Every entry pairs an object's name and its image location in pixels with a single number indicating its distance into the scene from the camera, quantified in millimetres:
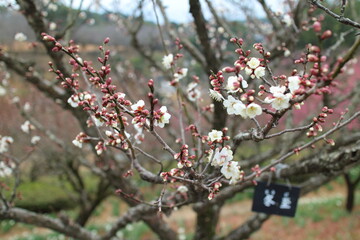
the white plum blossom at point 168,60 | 1182
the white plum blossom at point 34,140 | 1425
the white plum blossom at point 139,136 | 1138
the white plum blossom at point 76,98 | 1003
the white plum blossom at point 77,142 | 1030
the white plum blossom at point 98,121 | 976
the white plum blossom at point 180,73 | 1159
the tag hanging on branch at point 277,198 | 1255
